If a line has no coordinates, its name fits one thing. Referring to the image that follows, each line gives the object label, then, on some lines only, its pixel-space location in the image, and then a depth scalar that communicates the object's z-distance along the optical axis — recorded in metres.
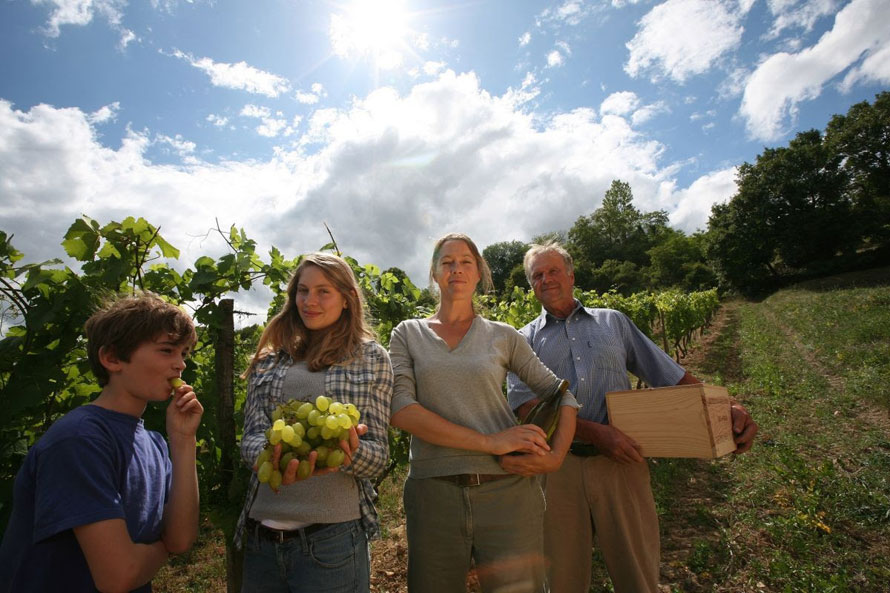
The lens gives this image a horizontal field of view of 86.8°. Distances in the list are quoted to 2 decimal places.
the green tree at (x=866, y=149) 42.00
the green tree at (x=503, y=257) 74.88
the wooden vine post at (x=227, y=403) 2.47
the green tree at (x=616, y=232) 69.06
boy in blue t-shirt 1.22
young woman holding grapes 1.60
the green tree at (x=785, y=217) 40.12
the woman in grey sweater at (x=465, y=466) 1.93
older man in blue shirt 2.53
